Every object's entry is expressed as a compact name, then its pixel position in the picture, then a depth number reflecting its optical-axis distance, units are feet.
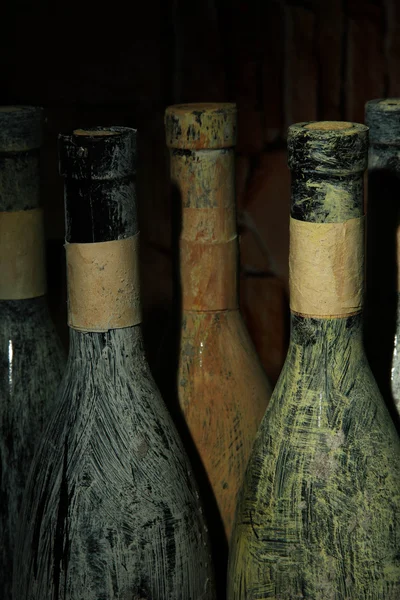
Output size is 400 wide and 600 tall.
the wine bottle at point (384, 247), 2.13
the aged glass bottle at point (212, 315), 2.15
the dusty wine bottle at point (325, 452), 1.94
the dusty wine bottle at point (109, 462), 1.97
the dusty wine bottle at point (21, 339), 2.17
